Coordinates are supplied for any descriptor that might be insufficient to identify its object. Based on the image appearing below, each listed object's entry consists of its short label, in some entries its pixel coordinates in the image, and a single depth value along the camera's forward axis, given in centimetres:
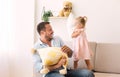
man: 232
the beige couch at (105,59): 275
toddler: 256
